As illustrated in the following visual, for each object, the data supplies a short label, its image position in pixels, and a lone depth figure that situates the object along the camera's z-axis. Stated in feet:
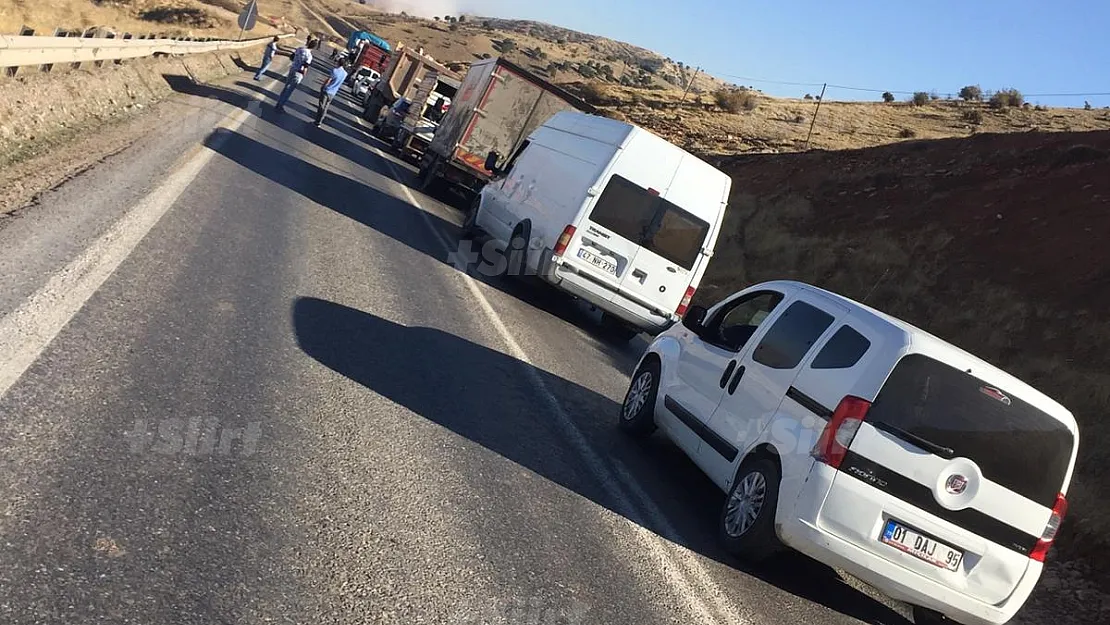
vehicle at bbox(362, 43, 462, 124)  102.22
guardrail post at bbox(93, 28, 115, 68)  60.23
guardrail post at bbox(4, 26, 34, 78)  43.45
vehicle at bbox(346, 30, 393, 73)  169.31
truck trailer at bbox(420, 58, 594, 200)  65.98
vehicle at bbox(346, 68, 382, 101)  154.69
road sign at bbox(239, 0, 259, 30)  123.80
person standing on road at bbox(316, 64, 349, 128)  76.28
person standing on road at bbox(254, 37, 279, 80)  97.36
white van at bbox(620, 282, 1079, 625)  18.53
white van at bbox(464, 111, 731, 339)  39.75
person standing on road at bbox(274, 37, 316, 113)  78.95
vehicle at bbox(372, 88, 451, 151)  85.30
